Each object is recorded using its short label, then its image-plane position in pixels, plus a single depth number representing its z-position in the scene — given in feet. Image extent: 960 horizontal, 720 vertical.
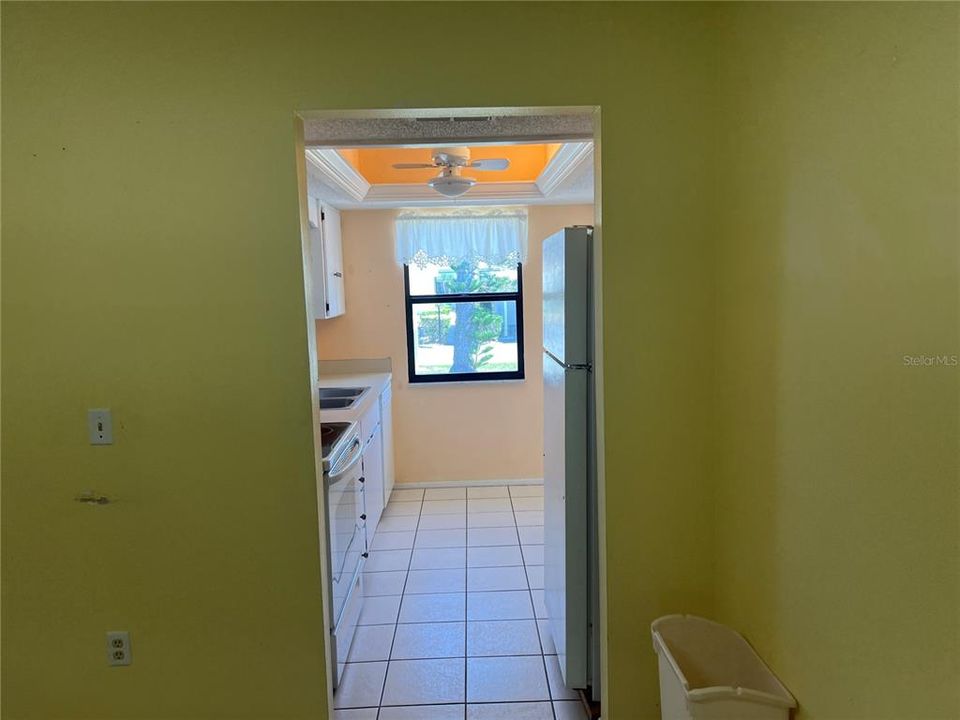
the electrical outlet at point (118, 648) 5.73
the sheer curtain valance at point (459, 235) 13.96
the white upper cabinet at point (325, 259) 11.46
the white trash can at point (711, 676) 4.27
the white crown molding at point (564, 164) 8.82
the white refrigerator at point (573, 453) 6.23
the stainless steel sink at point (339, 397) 11.32
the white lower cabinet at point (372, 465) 10.59
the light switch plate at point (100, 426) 5.46
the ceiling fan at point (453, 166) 9.13
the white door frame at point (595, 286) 5.25
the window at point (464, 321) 14.65
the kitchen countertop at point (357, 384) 9.55
